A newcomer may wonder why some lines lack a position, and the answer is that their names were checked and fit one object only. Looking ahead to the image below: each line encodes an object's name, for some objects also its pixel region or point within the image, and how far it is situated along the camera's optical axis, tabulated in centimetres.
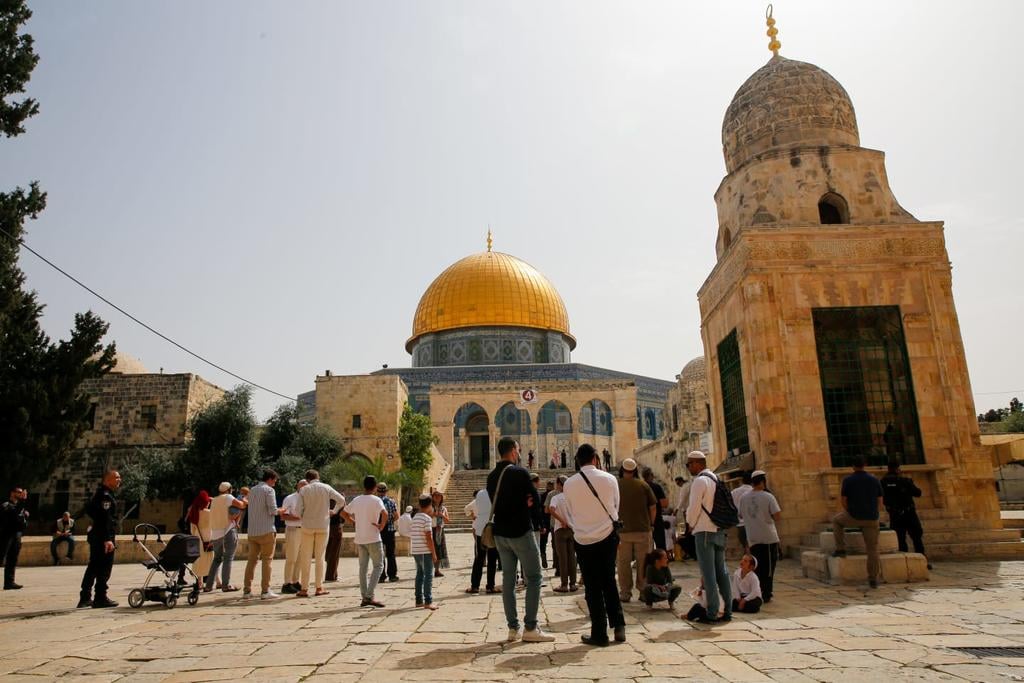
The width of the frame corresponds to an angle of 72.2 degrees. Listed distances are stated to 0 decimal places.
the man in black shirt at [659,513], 737
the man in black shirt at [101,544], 648
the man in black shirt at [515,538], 443
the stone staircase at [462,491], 2189
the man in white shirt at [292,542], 701
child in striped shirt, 617
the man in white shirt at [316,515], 690
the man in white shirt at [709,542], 493
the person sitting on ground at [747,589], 533
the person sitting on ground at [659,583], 557
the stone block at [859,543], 672
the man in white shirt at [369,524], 647
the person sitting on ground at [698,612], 494
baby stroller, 637
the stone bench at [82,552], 1221
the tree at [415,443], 2327
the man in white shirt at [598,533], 434
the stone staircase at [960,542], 801
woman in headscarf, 775
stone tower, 862
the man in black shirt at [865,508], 627
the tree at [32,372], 1309
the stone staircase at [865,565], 648
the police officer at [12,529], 830
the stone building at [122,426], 2042
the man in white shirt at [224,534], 737
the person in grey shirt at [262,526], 711
